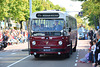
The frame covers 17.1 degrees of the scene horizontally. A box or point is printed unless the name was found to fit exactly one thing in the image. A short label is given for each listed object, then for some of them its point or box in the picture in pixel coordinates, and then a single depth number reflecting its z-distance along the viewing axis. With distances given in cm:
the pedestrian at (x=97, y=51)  1253
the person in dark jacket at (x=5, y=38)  3297
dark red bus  1988
